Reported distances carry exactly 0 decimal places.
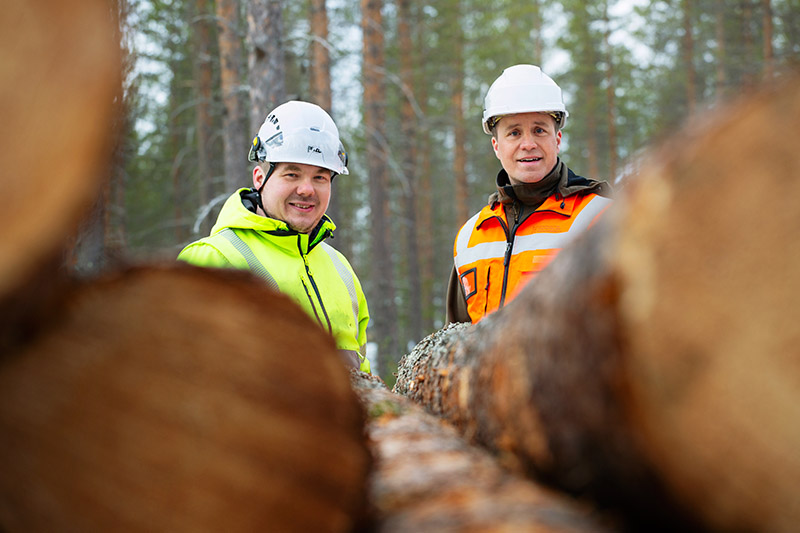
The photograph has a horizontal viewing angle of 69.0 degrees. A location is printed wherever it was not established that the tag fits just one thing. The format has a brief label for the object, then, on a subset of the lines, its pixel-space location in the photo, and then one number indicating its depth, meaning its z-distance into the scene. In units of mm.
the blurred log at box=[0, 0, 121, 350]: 906
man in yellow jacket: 3676
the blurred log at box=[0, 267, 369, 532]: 1034
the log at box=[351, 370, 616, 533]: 1152
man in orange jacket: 3891
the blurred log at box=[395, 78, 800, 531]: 976
